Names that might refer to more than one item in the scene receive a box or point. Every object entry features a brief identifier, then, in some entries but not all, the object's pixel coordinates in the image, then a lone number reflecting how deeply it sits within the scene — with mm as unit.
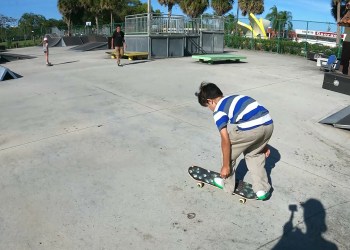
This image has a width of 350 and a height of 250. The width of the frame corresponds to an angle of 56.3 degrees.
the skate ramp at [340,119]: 6438
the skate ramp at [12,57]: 18856
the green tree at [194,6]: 41188
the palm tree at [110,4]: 39719
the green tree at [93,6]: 40750
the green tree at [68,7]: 45625
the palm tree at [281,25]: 23609
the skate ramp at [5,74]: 11211
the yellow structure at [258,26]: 40944
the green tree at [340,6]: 32469
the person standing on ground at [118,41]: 14510
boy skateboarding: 3273
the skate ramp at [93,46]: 24712
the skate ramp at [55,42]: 32156
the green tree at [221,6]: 39984
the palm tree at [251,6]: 39500
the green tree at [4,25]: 40750
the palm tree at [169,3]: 39419
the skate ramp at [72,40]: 32322
